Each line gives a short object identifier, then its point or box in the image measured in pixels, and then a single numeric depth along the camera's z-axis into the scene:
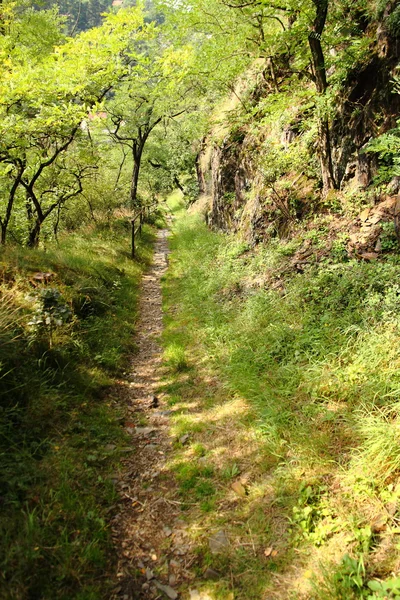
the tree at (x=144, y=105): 10.27
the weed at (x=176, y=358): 6.70
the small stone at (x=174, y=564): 3.20
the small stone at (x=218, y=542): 3.26
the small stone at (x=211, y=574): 3.05
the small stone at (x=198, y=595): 2.92
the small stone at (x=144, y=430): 5.07
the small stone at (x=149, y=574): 3.10
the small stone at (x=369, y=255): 5.95
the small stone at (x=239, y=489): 3.76
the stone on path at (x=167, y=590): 2.96
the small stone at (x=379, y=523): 2.89
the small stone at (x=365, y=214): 6.56
